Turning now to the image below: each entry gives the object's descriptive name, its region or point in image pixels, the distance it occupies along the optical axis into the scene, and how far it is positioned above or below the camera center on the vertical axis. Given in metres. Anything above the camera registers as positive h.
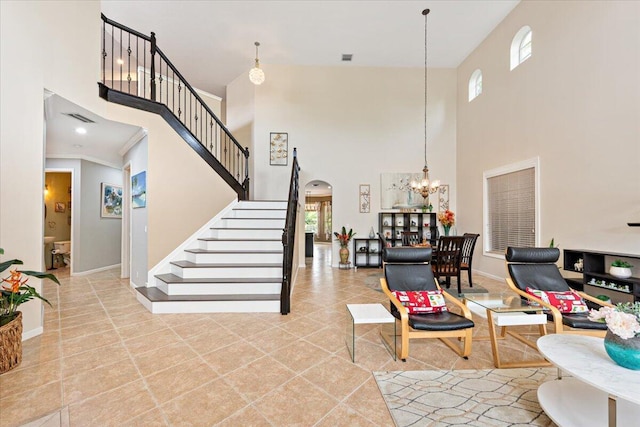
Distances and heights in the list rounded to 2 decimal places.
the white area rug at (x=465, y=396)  1.77 -1.31
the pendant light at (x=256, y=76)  6.02 +3.03
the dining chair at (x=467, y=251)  5.06 -0.68
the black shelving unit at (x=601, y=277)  3.30 -0.78
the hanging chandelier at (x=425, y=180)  5.37 +0.68
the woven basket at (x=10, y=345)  2.31 -1.11
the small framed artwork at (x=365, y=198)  7.37 +0.45
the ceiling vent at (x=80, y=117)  3.86 +1.40
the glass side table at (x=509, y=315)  2.41 -0.89
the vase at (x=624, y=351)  1.51 -0.76
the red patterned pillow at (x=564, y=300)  2.81 -0.88
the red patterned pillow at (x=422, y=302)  2.79 -0.88
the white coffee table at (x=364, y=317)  2.44 -0.92
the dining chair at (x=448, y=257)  4.79 -0.73
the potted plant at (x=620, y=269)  3.32 -0.66
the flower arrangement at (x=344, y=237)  7.04 -0.56
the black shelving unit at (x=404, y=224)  7.23 -0.24
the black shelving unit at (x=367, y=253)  7.22 -0.99
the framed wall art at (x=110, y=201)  6.86 +0.37
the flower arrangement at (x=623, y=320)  1.51 -0.59
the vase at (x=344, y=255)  7.05 -1.02
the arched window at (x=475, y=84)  6.67 +3.22
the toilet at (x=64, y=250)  7.09 -0.89
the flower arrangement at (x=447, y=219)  6.19 -0.09
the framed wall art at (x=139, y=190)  4.70 +0.44
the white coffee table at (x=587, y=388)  1.43 -0.87
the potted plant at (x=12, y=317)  2.33 -0.92
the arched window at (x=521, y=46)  5.18 +3.25
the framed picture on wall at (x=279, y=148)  7.33 +1.77
